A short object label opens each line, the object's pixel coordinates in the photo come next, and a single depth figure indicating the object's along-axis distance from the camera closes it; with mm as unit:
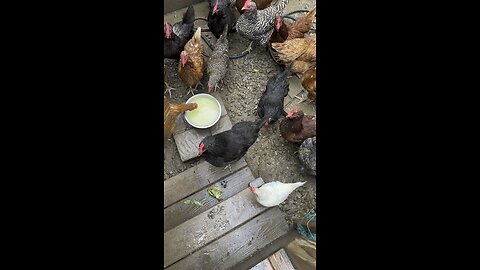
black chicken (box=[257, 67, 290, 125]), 3041
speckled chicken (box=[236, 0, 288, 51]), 3191
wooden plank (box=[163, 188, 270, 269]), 2299
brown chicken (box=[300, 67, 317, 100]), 3057
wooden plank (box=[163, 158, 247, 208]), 2500
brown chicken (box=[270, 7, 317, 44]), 3175
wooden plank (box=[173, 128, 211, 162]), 2822
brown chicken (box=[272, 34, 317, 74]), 3137
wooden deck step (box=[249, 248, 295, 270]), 2201
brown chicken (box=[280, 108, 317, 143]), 2926
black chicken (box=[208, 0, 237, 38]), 3189
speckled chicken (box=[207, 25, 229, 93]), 3090
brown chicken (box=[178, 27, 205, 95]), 2986
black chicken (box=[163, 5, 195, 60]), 3023
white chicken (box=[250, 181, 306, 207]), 2480
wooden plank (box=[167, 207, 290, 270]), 2312
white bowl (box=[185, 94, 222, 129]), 2881
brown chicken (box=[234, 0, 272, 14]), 3399
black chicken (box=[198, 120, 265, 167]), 2609
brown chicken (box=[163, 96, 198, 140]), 2672
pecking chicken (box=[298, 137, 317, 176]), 2890
